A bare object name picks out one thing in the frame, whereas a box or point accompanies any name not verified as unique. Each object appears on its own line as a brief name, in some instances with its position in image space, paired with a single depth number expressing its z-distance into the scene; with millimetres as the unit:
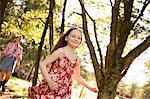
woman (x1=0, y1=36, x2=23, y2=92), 10680
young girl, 4484
